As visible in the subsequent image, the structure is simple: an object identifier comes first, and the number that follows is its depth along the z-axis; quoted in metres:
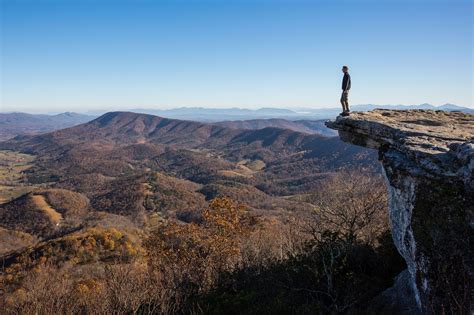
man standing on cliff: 16.88
